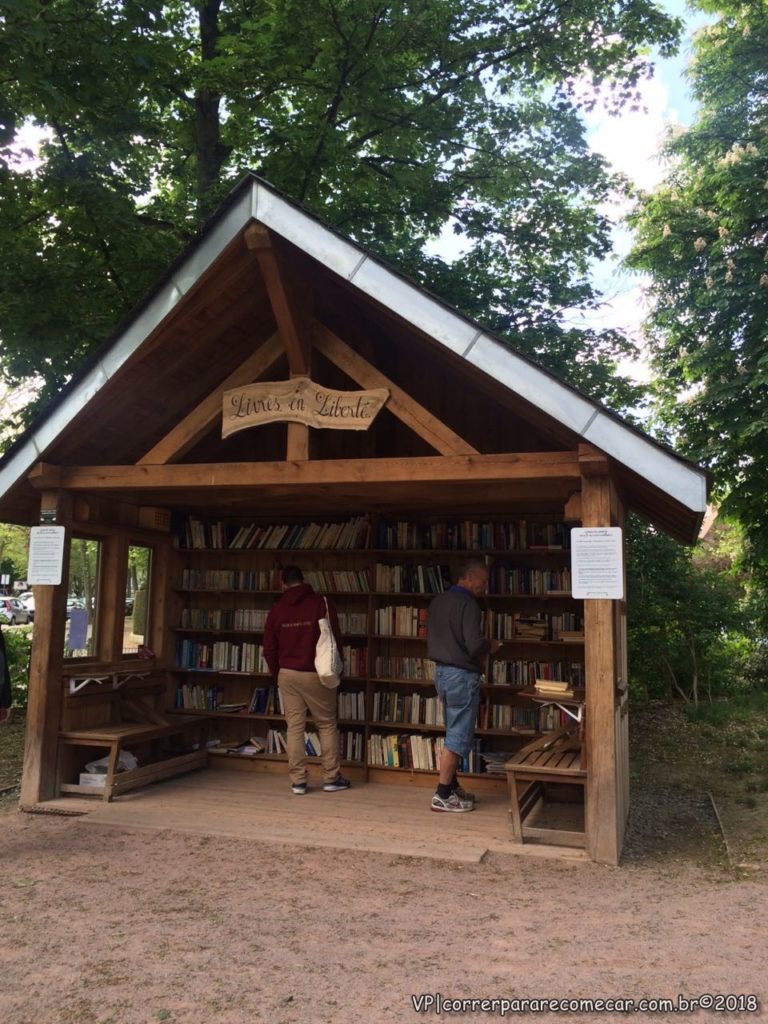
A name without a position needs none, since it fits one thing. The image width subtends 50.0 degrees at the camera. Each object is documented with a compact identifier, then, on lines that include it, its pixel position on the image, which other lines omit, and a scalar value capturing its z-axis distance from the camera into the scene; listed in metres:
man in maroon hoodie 6.93
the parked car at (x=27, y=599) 32.66
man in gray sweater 6.24
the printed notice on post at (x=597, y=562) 5.26
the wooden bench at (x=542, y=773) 5.42
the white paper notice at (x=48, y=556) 6.49
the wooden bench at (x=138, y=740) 6.57
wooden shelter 5.38
